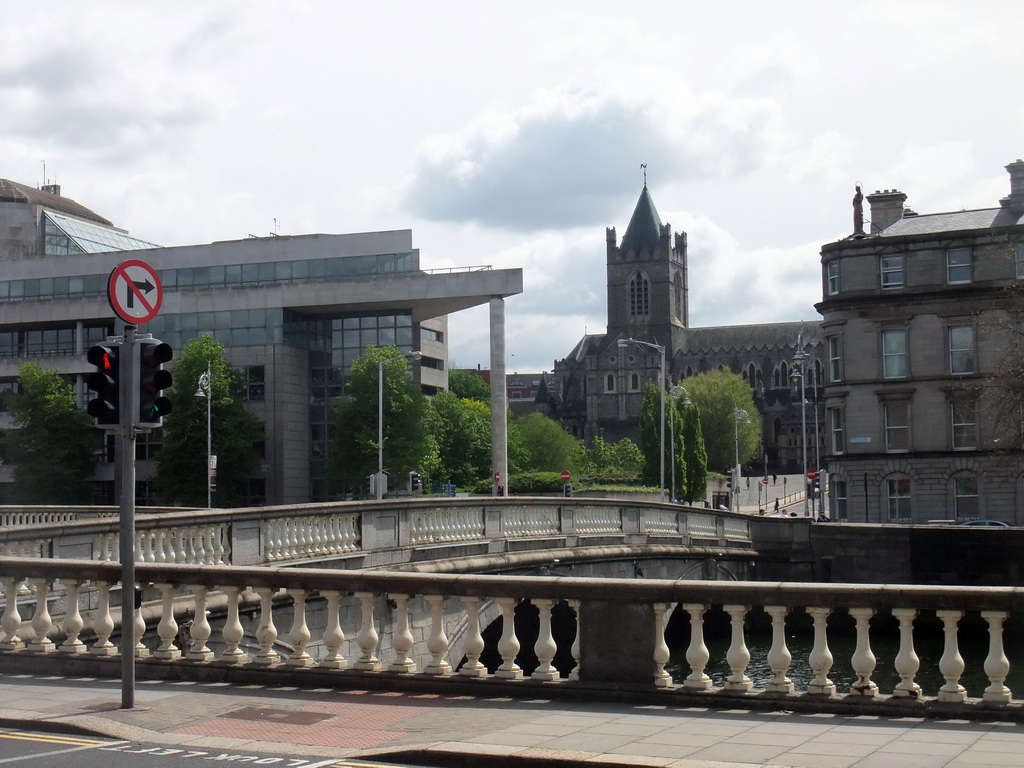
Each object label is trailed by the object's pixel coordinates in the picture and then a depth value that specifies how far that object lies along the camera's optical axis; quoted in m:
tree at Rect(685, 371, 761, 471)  129.00
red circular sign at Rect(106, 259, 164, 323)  10.72
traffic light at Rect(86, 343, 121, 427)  10.78
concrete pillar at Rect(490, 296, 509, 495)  66.32
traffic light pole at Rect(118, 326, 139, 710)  10.42
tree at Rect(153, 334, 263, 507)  67.06
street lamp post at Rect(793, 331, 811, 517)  55.47
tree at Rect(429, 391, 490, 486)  89.31
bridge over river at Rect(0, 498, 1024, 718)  10.16
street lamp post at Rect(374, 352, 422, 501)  60.41
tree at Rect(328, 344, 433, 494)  66.50
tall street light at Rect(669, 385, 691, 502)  67.00
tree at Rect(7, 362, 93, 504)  70.00
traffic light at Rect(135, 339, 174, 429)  10.89
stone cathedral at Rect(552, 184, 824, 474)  163.38
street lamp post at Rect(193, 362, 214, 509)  59.32
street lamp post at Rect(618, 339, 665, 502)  59.78
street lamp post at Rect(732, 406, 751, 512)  82.88
